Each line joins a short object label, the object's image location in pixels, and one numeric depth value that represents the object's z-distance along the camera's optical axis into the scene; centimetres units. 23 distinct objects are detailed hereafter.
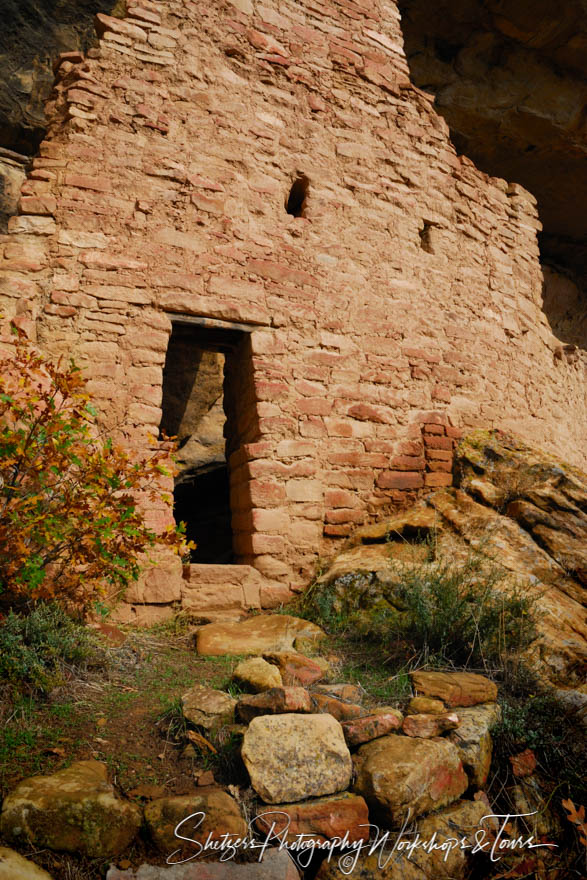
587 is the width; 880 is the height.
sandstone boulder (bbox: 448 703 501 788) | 205
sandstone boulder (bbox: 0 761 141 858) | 151
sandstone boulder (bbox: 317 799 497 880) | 165
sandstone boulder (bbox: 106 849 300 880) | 149
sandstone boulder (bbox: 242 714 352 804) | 178
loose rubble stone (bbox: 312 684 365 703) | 237
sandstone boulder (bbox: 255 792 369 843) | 168
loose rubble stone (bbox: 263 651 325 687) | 249
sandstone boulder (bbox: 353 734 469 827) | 179
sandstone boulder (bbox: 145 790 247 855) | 159
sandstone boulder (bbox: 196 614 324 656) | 309
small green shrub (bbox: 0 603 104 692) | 222
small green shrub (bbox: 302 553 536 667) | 280
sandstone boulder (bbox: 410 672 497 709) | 236
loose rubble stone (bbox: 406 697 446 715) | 226
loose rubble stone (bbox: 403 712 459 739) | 210
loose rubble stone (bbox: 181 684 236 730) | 210
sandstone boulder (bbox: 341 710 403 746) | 204
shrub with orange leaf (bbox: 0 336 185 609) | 242
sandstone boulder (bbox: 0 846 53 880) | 137
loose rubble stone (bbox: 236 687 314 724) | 206
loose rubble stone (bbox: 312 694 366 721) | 219
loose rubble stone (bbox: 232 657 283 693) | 235
